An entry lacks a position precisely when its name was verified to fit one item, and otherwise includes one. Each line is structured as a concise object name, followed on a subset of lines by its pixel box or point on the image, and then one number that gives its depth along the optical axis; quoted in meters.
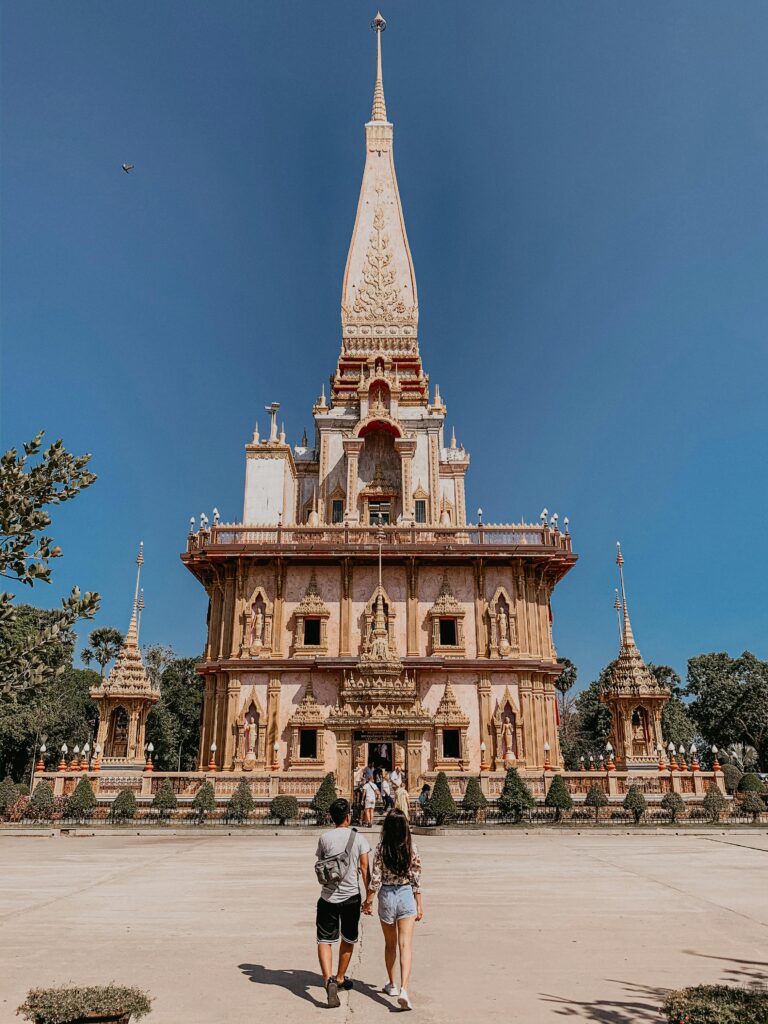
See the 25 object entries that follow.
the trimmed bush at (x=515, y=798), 25.80
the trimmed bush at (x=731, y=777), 45.81
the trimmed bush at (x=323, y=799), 25.27
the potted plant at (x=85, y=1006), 5.16
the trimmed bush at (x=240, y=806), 26.22
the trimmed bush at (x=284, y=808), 25.77
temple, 31.72
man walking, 6.96
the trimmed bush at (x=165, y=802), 26.67
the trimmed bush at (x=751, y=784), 30.22
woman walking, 6.80
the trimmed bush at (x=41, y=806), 27.11
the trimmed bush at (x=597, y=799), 27.09
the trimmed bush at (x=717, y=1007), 5.23
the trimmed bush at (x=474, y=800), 25.88
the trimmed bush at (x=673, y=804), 26.61
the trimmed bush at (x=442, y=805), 25.17
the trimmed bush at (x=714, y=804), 27.06
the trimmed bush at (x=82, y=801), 26.50
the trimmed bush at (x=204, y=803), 26.53
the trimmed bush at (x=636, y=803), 25.92
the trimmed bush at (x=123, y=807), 26.31
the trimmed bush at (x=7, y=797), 27.45
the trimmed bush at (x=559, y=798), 26.28
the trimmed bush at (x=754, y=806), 27.83
